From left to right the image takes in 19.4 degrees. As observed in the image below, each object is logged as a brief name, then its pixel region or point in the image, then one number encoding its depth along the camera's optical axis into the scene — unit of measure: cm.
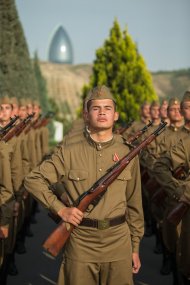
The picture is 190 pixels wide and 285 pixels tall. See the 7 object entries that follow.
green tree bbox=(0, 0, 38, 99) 1712
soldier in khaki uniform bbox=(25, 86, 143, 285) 364
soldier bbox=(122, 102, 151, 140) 1137
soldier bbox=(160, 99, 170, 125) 953
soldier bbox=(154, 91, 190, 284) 478
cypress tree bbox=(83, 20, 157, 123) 2114
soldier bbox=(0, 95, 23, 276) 598
